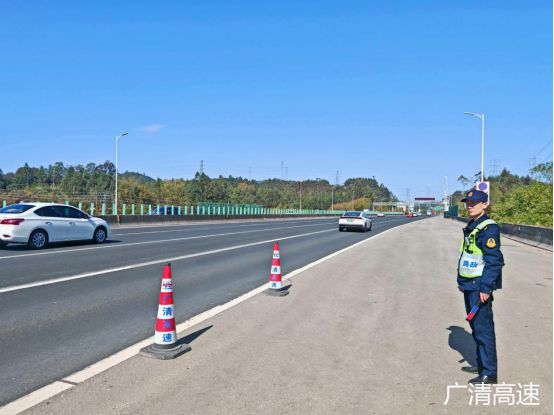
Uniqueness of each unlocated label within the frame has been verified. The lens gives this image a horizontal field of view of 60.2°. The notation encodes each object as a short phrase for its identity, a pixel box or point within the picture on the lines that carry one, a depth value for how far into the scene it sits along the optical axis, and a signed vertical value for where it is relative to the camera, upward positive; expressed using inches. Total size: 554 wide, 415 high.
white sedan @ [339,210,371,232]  1289.4 -54.9
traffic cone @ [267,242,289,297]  337.4 -56.8
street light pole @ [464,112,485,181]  1609.3 +236.7
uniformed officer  167.8 -26.1
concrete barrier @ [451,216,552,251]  811.4 -62.7
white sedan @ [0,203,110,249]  560.1 -32.3
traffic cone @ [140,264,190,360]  195.3 -56.0
